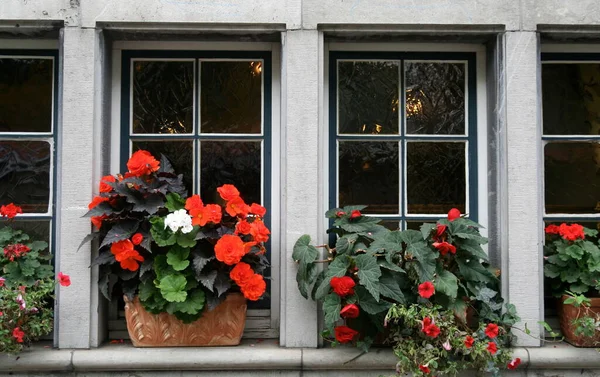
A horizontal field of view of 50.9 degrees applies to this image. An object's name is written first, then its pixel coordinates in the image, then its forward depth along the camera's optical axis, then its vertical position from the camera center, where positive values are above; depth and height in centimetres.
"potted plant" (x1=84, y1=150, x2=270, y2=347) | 338 -27
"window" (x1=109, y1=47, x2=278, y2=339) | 388 +55
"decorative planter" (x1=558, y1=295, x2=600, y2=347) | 355 -66
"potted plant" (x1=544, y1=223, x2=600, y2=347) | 353 -42
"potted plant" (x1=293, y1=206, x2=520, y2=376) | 327 -46
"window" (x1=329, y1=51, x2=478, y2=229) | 391 +45
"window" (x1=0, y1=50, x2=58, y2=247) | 382 +42
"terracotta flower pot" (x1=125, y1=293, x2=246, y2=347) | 352 -68
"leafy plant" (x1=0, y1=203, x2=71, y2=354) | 328 -44
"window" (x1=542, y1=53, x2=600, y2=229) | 393 +42
